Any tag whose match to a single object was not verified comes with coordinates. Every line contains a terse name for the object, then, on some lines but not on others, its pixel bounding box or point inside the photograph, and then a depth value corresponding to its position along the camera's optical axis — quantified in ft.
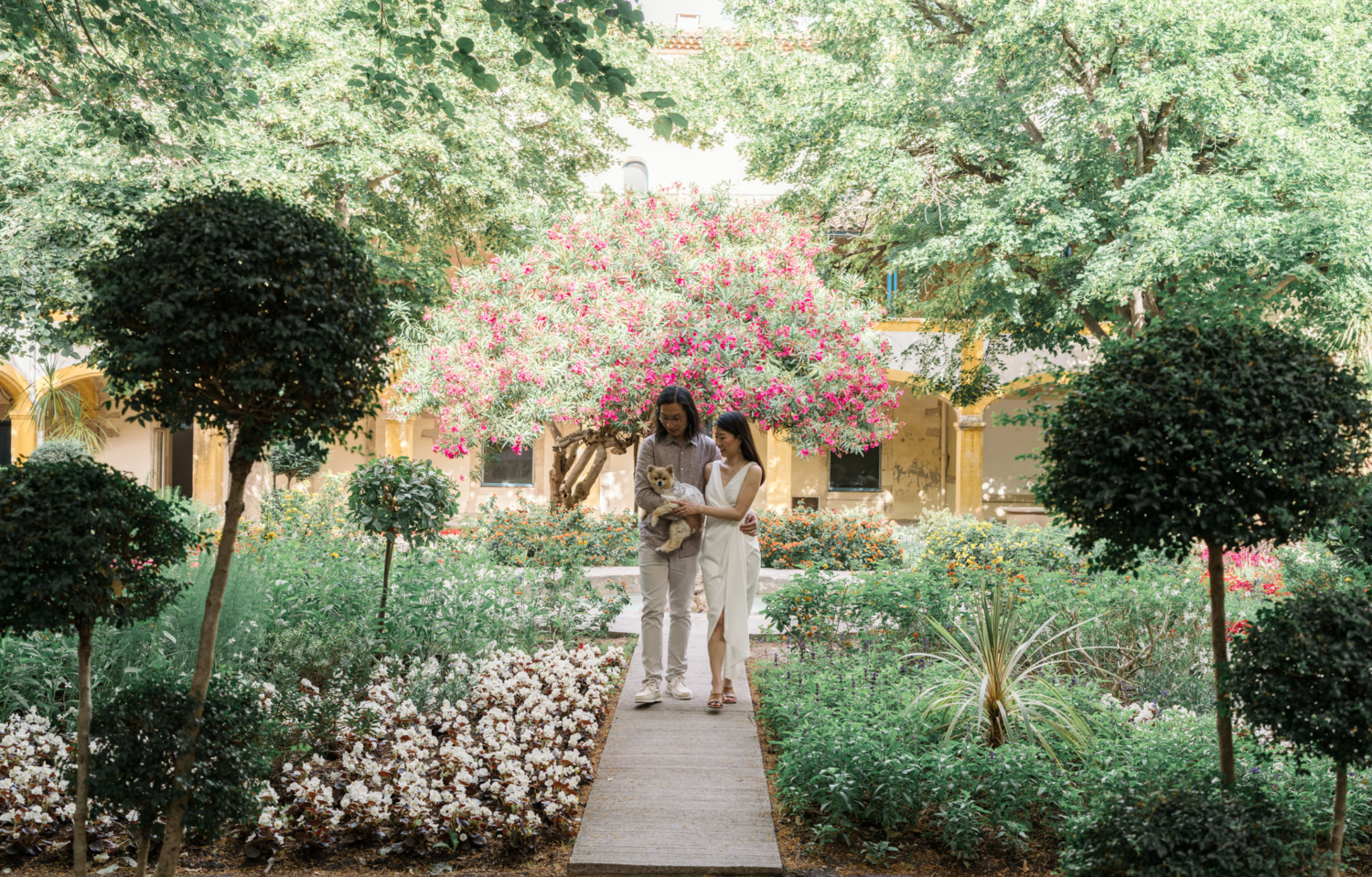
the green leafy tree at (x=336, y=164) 25.36
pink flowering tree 30.66
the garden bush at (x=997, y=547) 27.84
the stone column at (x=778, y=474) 58.90
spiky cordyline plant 13.09
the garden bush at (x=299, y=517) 29.07
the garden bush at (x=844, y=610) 18.61
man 16.10
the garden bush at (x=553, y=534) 32.22
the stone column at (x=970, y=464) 58.03
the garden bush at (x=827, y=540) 34.24
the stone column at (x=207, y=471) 60.03
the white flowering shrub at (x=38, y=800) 10.88
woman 15.66
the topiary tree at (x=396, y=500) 17.88
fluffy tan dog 15.84
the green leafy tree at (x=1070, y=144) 31.30
